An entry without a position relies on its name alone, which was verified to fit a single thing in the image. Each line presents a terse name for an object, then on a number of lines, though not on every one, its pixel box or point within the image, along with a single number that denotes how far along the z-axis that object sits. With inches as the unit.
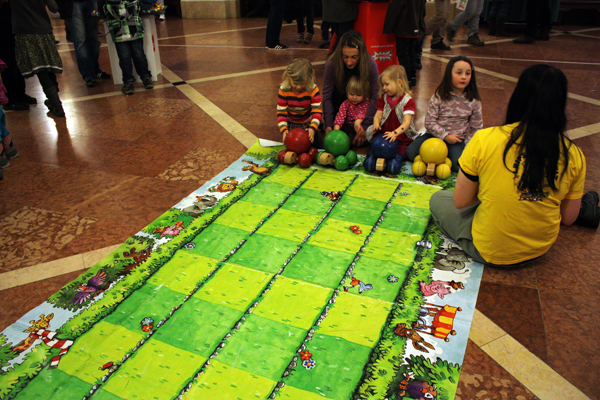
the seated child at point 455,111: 156.0
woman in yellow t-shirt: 97.0
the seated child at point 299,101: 169.3
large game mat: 89.4
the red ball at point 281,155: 172.1
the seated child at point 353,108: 183.2
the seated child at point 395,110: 166.6
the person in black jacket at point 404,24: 229.1
